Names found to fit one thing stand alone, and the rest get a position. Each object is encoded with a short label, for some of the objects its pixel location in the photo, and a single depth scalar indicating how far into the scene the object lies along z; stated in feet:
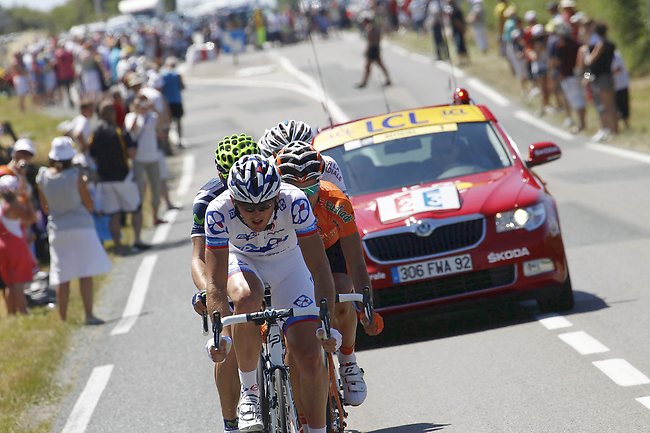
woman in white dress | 90.43
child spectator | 95.71
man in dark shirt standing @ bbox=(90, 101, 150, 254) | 117.94
